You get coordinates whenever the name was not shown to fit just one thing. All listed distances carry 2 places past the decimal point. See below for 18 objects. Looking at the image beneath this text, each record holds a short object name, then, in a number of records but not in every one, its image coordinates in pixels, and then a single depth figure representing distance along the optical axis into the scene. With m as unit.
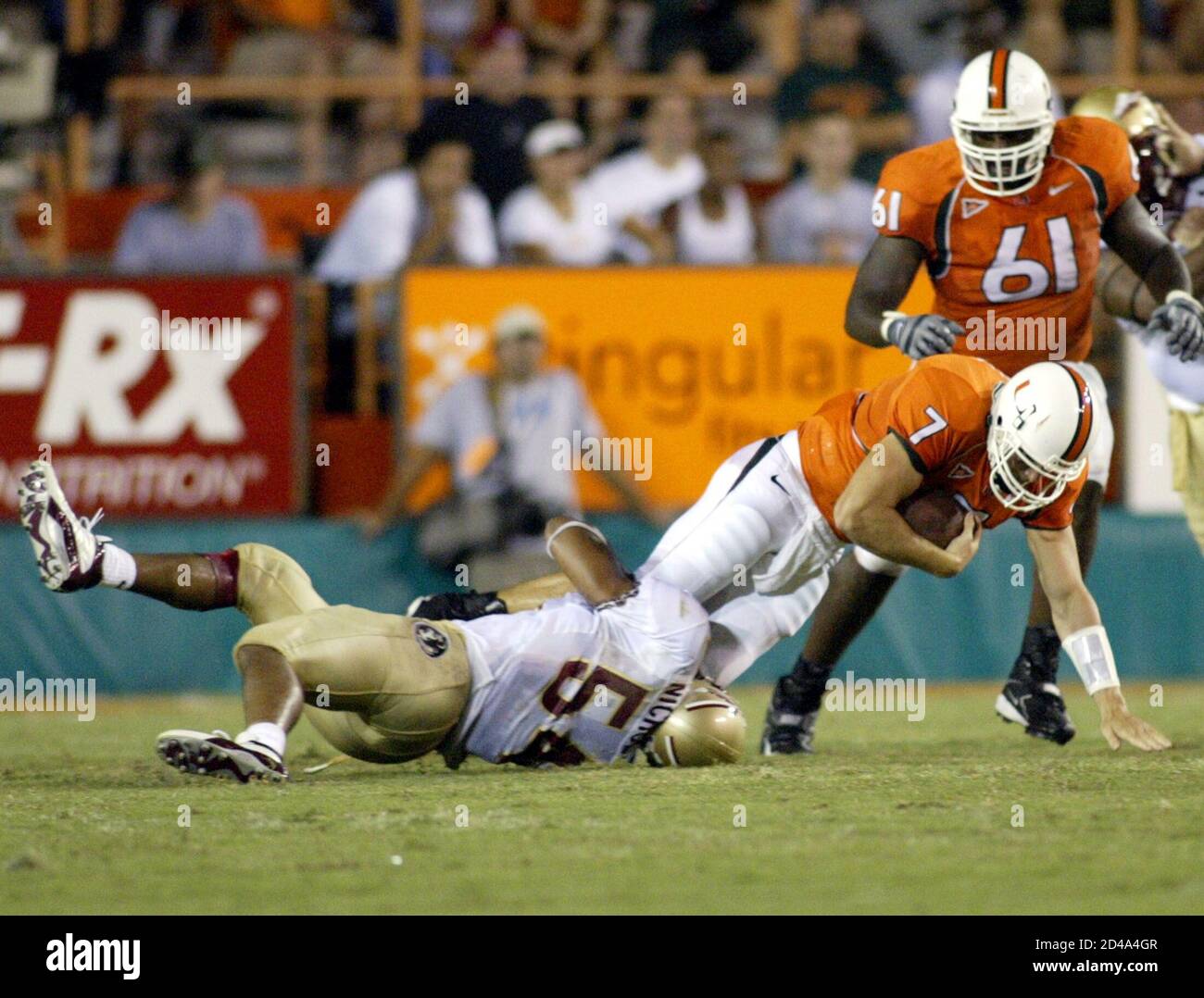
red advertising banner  9.70
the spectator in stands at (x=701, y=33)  12.73
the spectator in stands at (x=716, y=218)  10.88
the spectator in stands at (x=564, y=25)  12.57
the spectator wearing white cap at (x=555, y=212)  10.61
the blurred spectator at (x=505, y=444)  9.44
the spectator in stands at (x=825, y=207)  10.88
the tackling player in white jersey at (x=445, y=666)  5.54
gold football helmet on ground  6.24
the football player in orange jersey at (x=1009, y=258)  6.71
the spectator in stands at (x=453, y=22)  12.63
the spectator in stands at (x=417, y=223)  10.57
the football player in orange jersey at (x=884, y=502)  5.84
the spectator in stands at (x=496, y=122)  11.02
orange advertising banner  9.93
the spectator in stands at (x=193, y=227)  10.67
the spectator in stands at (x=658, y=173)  11.16
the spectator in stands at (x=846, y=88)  11.74
